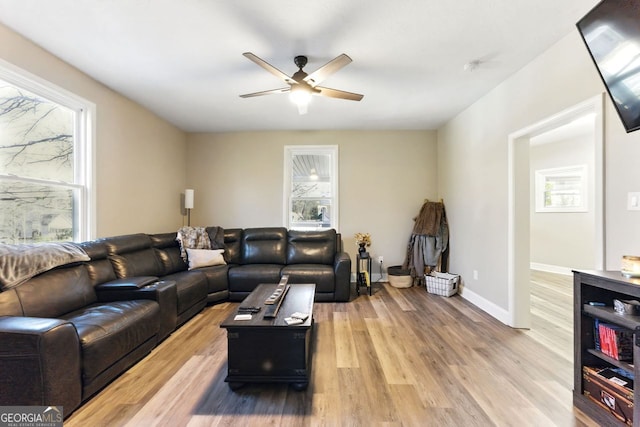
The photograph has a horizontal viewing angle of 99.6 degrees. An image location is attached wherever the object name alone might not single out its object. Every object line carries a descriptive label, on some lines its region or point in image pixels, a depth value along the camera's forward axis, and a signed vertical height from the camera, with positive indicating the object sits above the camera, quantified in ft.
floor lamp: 15.05 +0.80
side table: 13.52 -3.21
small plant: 14.32 -1.39
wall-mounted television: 4.79 +3.11
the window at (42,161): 7.37 +1.62
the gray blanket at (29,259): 5.99 -1.12
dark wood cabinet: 4.78 -2.18
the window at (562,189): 16.78 +1.52
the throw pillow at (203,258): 12.31 -2.06
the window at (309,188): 16.06 +1.49
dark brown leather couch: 4.72 -2.46
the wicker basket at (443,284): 12.83 -3.43
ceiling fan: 7.02 +3.85
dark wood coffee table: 6.02 -3.20
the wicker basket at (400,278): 14.46 -3.54
